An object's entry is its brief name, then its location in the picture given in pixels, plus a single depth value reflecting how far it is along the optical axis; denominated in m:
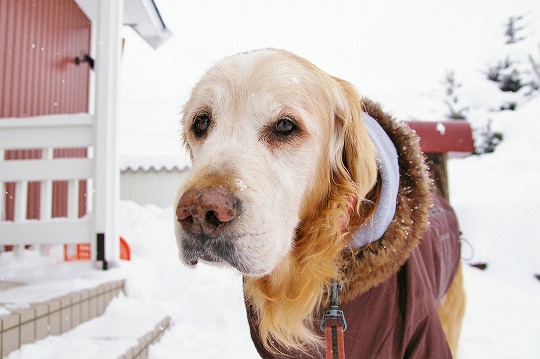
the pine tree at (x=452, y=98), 9.04
